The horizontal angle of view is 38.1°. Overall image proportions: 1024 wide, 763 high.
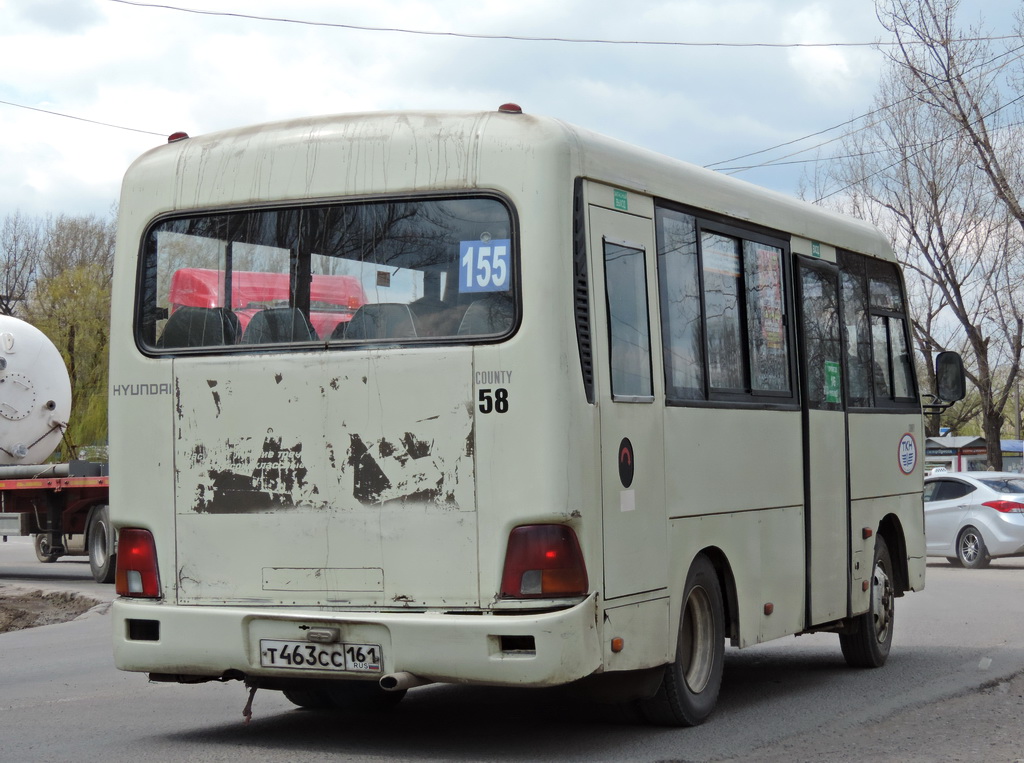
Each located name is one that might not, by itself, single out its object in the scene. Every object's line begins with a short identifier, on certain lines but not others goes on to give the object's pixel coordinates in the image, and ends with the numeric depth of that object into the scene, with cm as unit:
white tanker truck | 2139
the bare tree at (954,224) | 3603
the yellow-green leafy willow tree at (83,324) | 5147
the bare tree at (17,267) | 6097
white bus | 664
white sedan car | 2286
